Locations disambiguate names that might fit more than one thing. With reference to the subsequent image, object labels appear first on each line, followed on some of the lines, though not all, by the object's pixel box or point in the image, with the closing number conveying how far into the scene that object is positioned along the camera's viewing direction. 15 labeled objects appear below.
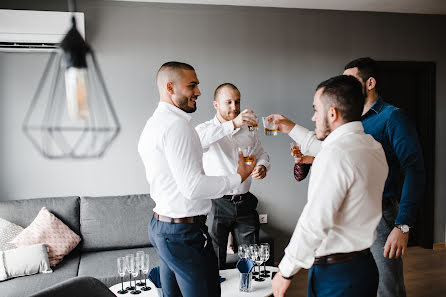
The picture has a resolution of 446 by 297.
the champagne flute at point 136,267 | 2.35
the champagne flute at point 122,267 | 2.34
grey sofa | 3.39
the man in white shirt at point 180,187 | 1.88
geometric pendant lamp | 3.57
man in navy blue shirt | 1.99
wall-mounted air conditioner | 3.32
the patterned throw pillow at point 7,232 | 3.13
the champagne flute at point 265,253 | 2.50
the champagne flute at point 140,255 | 2.36
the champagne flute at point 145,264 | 2.36
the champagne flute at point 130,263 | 2.33
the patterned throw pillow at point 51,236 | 3.19
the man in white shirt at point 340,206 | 1.48
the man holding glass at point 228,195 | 3.09
